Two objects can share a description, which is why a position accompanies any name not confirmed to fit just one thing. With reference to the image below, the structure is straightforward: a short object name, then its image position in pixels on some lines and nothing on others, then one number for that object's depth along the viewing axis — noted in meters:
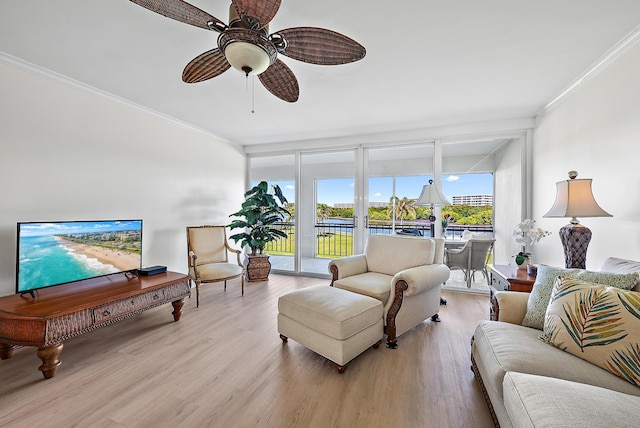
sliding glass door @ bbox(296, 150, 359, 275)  4.66
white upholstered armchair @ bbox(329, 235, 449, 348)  2.24
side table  2.02
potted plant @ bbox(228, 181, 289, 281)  4.24
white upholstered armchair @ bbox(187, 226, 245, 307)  3.27
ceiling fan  1.20
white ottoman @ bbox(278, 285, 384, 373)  1.87
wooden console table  1.80
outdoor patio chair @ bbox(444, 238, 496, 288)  3.59
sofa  0.92
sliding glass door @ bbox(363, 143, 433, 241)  4.28
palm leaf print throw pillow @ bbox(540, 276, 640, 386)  1.14
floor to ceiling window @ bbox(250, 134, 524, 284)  3.94
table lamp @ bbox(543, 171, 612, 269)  1.92
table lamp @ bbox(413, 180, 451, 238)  3.28
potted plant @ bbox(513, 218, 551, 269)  2.35
